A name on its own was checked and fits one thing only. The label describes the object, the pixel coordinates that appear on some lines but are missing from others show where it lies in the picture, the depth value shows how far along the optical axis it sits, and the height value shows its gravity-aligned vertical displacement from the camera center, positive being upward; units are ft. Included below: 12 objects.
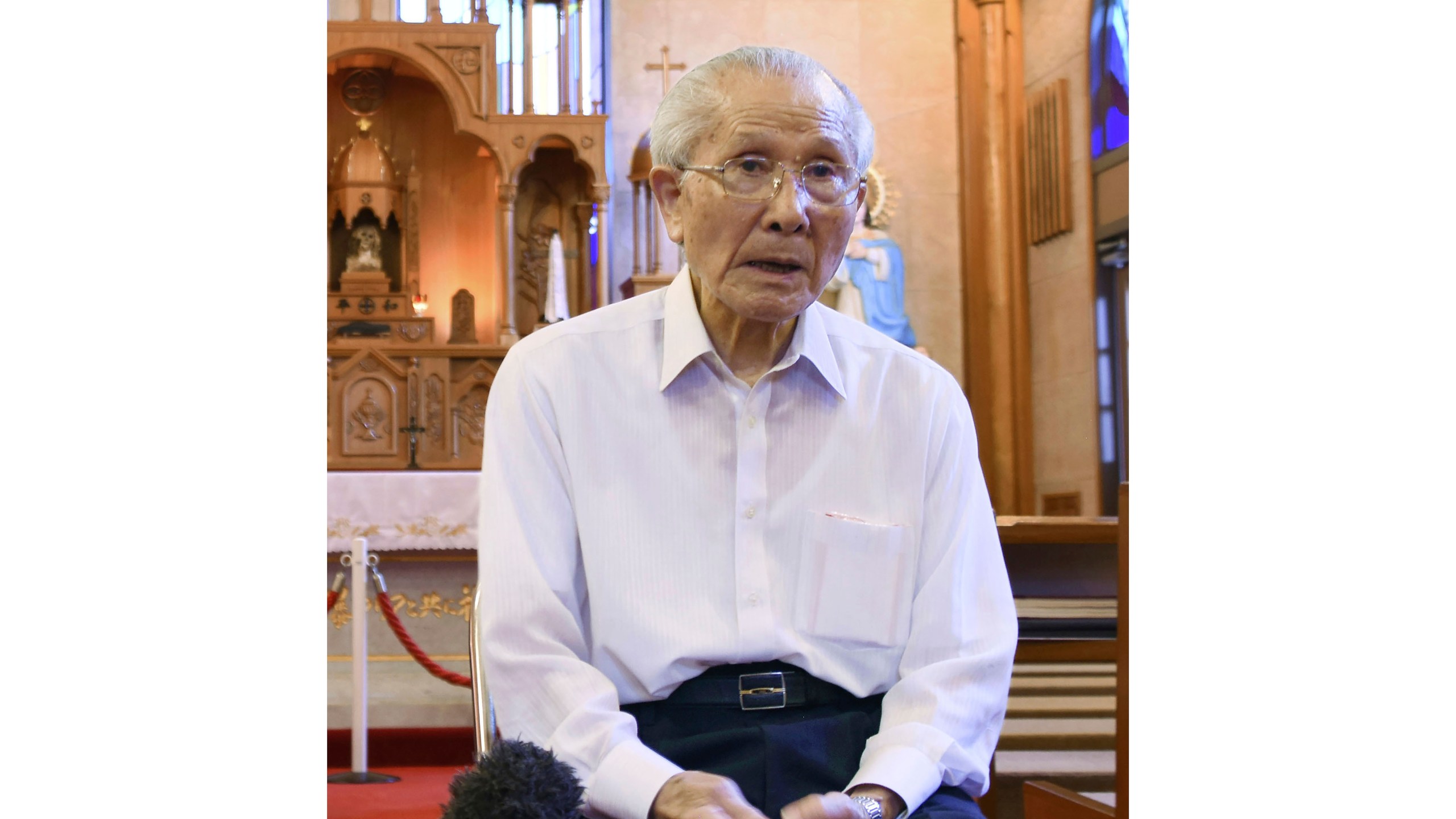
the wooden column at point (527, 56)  23.91 +7.10
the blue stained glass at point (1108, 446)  25.48 -0.17
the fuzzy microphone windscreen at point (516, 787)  4.34 -1.16
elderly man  5.30 -0.34
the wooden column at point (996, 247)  27.14 +4.03
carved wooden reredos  22.81 +4.19
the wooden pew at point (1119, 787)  7.05 -1.99
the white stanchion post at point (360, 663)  13.69 -2.30
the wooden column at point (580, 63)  23.91 +7.09
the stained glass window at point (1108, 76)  24.77 +6.93
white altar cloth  18.49 -0.92
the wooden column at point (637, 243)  24.89 +3.81
